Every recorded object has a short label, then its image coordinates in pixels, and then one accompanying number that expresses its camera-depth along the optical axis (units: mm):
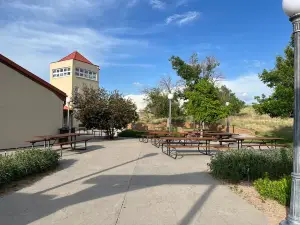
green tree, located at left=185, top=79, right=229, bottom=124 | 18250
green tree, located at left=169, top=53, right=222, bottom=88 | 30078
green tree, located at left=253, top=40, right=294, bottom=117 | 14859
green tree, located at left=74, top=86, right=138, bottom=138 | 18094
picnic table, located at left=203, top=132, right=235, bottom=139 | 14453
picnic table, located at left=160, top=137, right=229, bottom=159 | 10394
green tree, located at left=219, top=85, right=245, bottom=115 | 38025
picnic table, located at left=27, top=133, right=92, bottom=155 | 11000
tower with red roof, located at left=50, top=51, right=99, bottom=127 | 33281
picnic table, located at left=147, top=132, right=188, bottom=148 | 15286
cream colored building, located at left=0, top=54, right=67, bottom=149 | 12992
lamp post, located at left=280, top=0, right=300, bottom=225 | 3154
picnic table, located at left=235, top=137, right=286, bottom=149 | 10805
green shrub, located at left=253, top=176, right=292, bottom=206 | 4777
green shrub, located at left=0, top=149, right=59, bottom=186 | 6027
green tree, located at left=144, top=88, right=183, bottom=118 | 33625
